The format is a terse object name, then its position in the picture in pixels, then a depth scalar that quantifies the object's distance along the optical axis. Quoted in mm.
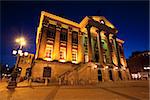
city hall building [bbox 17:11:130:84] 21906
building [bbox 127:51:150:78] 49038
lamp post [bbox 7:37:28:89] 10281
